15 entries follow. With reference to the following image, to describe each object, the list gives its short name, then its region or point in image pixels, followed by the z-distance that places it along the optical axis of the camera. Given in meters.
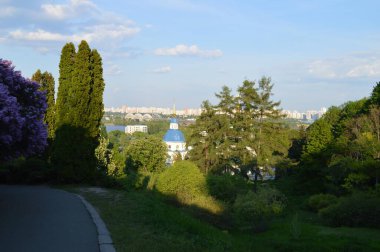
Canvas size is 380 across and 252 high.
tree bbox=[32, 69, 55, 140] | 29.98
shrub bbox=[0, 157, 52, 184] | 23.06
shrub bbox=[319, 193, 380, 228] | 24.80
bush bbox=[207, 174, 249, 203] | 28.64
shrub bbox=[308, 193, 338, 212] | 34.59
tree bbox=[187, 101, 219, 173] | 50.41
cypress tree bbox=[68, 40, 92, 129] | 21.88
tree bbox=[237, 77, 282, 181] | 48.44
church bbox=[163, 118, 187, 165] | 92.31
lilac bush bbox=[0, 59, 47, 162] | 11.99
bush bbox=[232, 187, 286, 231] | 24.69
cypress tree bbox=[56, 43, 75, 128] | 22.03
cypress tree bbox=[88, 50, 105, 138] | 22.23
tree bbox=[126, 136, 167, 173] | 58.47
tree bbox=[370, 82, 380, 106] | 40.92
